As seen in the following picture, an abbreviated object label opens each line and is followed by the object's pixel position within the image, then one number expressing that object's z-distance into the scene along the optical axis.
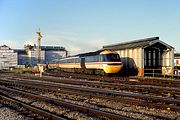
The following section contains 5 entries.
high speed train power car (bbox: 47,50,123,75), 31.56
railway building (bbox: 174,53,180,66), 50.21
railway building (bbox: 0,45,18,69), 102.25
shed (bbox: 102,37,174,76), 33.31
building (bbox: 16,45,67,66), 143.88
